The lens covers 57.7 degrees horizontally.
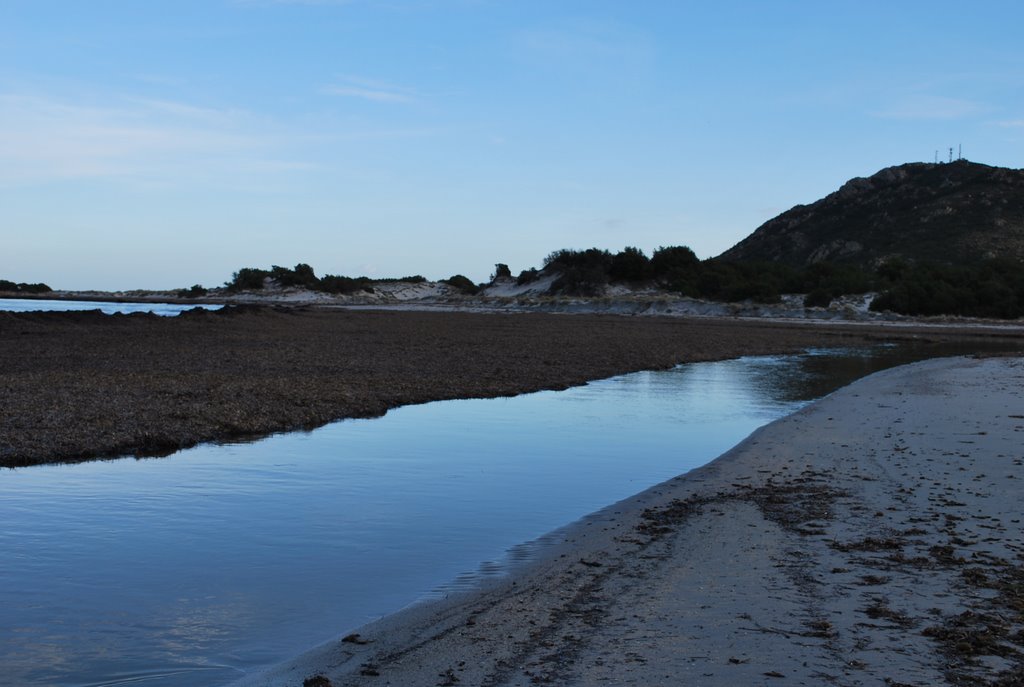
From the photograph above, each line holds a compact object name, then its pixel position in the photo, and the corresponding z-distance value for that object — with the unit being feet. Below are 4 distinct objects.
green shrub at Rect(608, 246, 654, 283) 325.42
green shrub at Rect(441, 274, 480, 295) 403.99
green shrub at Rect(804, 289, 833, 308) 253.85
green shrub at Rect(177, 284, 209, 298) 435.53
